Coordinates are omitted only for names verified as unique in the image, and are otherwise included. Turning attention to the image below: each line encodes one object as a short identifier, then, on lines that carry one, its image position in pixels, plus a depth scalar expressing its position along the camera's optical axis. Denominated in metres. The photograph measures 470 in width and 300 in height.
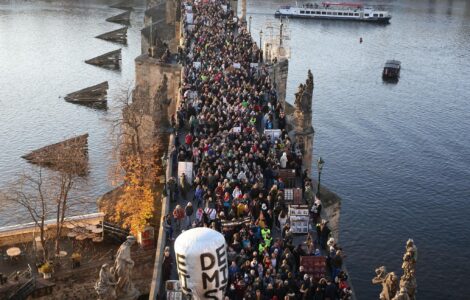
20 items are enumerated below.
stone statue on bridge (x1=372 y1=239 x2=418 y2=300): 18.59
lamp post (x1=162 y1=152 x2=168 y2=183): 31.83
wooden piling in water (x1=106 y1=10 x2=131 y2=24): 109.50
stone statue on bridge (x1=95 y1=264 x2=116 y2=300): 21.14
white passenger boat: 119.94
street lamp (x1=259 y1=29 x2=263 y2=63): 50.22
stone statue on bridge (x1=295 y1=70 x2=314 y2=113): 38.41
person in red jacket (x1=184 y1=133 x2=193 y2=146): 32.41
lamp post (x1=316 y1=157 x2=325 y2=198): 31.33
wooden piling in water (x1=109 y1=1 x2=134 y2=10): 124.07
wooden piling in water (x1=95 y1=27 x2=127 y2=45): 97.44
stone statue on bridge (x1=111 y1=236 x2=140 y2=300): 20.92
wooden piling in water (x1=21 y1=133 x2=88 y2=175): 41.44
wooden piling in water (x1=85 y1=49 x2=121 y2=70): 85.12
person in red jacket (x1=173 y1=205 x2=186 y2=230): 25.39
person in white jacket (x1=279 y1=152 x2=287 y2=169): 30.12
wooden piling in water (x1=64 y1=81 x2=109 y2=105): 71.10
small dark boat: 80.50
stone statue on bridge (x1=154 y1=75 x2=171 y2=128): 44.84
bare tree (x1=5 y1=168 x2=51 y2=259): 33.56
